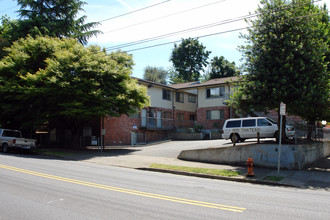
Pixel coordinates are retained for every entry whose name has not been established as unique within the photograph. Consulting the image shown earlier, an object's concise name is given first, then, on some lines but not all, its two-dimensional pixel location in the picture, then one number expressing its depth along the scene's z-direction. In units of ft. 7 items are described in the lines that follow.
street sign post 40.50
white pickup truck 65.62
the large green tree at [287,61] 47.44
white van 63.93
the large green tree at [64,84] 67.36
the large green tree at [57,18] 100.18
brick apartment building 97.25
